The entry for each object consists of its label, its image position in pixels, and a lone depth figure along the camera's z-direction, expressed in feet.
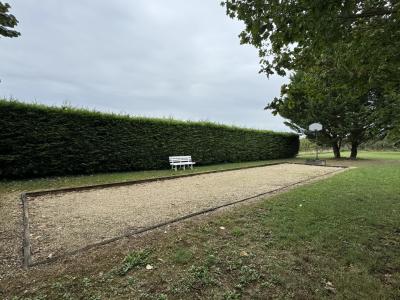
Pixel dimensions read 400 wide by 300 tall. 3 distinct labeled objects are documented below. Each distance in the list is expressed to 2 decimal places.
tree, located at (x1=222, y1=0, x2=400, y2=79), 9.31
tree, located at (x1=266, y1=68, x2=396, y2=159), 58.65
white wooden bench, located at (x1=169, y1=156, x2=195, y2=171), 39.78
